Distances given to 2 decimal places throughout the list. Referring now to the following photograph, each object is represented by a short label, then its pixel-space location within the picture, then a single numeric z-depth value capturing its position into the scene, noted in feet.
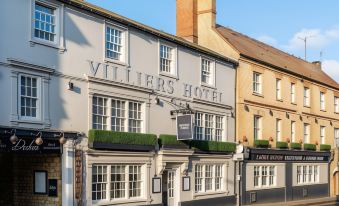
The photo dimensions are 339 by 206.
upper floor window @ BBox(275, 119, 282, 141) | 109.30
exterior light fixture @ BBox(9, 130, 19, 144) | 50.90
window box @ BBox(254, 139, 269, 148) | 98.39
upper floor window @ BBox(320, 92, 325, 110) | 129.90
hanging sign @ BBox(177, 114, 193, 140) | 74.23
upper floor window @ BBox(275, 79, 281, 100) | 110.32
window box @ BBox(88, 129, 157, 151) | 62.75
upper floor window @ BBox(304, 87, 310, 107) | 122.29
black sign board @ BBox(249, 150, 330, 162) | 99.66
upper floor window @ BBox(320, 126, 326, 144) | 130.21
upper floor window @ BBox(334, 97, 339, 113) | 137.39
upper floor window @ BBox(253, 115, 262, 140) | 101.16
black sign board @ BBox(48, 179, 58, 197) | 59.11
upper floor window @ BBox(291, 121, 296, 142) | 116.06
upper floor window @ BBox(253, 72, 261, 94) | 101.65
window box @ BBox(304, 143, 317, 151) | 119.14
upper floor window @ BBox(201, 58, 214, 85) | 87.40
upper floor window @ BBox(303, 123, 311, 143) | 122.56
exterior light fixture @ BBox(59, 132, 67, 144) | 57.06
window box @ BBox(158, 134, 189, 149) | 74.33
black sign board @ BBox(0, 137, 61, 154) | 52.24
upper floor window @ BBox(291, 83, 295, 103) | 116.26
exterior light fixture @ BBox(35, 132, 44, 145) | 53.42
